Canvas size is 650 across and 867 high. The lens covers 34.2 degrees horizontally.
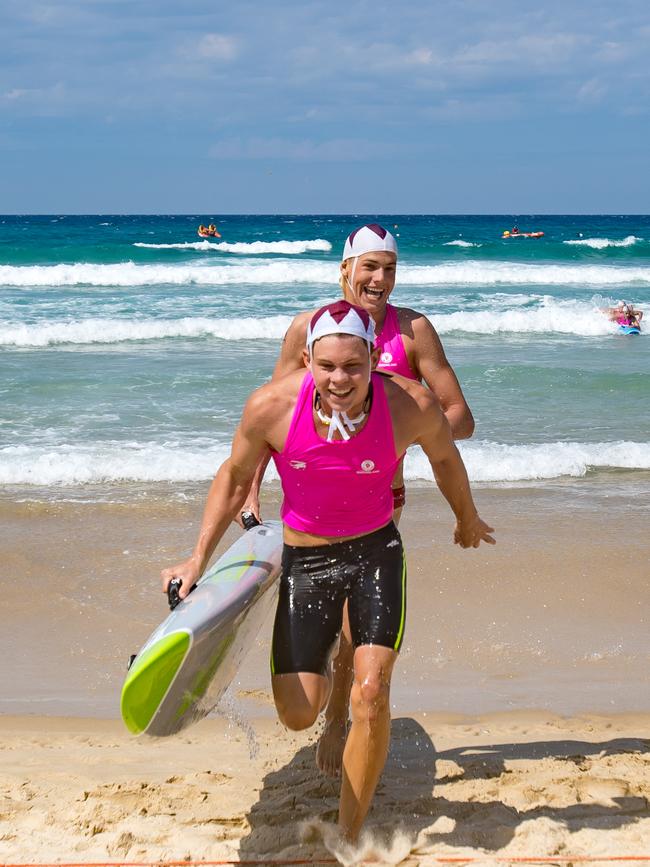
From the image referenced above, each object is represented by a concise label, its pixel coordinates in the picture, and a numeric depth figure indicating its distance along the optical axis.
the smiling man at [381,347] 4.18
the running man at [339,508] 3.46
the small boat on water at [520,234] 51.88
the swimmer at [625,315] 20.00
